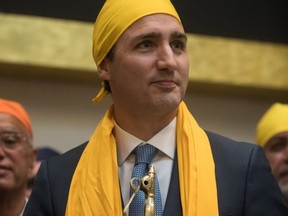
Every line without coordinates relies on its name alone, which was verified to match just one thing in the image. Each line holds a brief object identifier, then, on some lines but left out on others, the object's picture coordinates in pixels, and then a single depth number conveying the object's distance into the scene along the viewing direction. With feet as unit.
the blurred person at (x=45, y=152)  19.26
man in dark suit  9.70
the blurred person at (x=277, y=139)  14.93
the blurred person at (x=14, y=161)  14.53
